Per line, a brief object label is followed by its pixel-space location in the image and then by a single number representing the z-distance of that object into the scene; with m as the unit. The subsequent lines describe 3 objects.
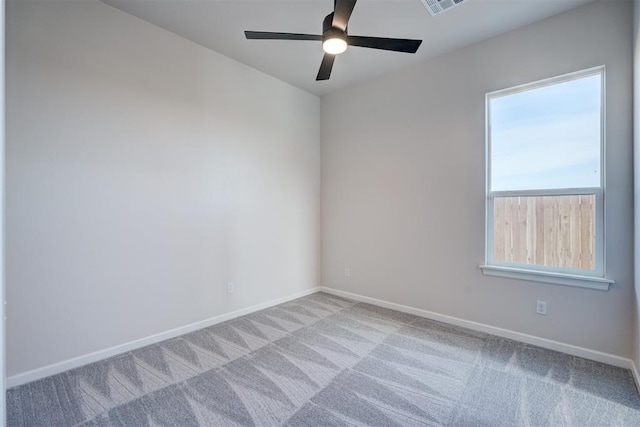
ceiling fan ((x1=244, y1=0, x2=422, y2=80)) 1.98
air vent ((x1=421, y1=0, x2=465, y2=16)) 2.46
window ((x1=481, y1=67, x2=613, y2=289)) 2.57
